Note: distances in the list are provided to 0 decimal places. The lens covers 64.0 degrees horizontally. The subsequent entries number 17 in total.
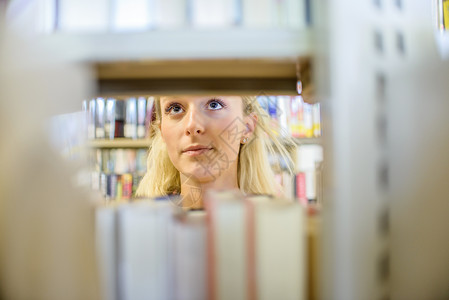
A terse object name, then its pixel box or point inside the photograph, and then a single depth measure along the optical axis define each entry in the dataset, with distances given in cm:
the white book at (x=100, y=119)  258
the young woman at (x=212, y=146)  107
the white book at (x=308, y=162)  263
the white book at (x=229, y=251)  43
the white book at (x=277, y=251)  43
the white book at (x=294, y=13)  48
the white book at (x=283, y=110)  222
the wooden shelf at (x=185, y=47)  46
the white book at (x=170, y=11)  48
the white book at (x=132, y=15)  47
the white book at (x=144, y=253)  44
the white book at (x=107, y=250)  45
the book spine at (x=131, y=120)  266
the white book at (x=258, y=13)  48
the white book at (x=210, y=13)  48
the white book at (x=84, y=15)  47
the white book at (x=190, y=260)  44
